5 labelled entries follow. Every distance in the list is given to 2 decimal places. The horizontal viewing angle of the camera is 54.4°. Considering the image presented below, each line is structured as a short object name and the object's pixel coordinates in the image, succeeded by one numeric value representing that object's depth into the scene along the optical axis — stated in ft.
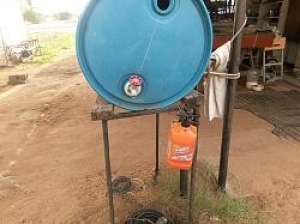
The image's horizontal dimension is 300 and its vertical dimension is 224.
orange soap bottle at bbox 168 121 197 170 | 5.78
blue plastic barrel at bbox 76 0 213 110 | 4.61
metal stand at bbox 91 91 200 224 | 5.33
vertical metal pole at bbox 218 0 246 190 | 7.06
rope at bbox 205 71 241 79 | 7.05
